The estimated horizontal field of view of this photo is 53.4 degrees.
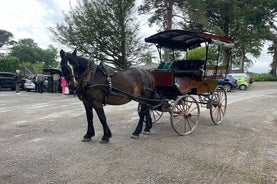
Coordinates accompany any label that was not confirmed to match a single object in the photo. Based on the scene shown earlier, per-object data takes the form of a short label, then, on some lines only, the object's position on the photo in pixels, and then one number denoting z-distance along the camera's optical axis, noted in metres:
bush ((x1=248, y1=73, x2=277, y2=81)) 35.83
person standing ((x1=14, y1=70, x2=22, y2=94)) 21.40
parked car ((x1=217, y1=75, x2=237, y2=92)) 23.33
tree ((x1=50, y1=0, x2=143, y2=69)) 22.89
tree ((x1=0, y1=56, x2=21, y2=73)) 30.31
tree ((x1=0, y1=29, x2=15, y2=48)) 67.19
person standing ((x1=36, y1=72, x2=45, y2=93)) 22.17
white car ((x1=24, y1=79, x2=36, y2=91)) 23.39
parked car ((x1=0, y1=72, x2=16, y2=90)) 23.73
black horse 5.84
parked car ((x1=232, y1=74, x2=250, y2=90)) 24.60
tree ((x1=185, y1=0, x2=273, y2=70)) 26.64
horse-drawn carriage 5.99
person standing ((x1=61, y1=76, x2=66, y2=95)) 20.45
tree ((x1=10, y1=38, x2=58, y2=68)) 64.88
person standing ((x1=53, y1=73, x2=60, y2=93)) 22.41
